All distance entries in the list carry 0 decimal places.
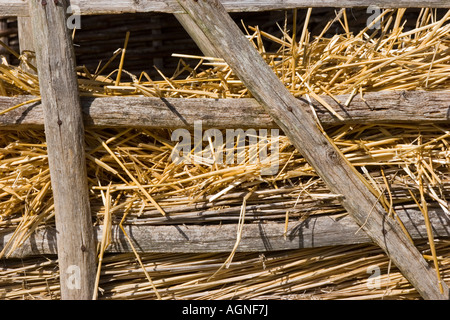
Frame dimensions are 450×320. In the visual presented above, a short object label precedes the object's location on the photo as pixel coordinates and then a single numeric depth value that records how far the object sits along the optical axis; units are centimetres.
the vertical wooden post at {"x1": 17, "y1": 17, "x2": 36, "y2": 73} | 463
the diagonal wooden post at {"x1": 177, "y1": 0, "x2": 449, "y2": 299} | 445
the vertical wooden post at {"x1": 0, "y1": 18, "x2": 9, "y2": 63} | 533
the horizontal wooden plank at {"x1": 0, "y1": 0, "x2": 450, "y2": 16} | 443
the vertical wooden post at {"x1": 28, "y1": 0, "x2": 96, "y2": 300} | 443
